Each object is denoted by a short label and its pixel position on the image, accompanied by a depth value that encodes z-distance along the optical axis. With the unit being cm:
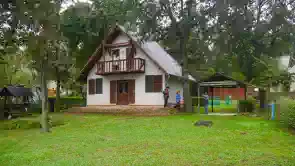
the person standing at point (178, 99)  1874
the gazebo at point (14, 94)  1930
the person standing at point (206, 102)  1744
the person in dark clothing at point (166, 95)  1853
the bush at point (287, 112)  1009
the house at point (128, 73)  1998
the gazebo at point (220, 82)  1713
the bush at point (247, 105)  1725
